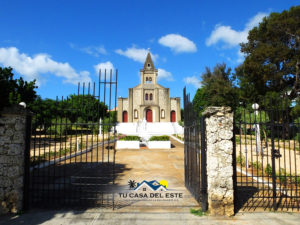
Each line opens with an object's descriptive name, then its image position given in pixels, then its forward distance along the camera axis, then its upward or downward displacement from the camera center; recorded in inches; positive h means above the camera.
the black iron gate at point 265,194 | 176.2 -72.5
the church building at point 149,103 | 1606.8 +181.1
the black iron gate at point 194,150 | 175.6 -25.1
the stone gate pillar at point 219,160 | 169.2 -29.2
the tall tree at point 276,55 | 830.5 +293.3
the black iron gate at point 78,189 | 189.6 -73.3
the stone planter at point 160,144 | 608.7 -55.8
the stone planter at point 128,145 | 597.9 -57.4
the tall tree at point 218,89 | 1190.9 +230.8
